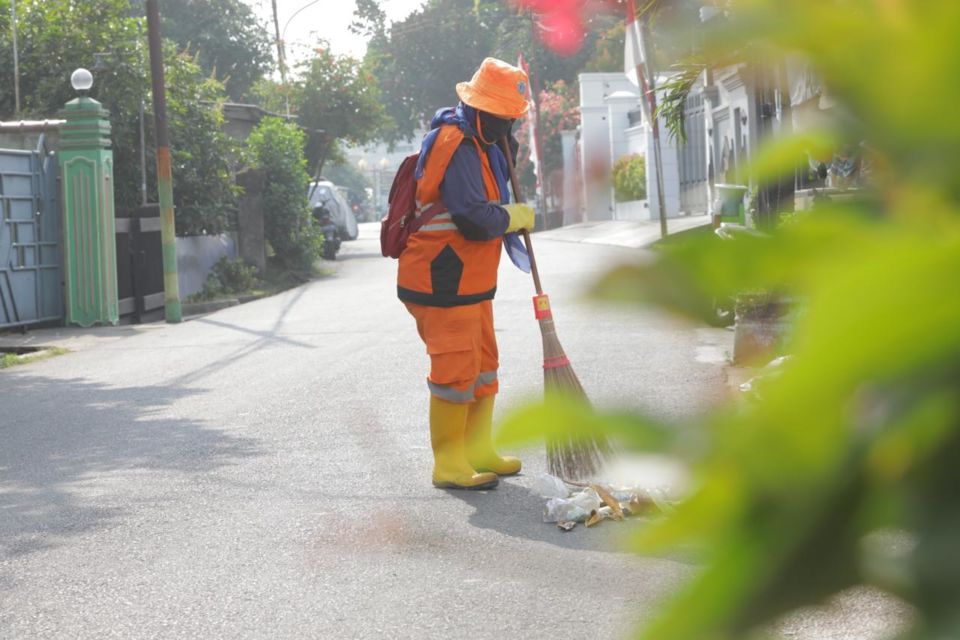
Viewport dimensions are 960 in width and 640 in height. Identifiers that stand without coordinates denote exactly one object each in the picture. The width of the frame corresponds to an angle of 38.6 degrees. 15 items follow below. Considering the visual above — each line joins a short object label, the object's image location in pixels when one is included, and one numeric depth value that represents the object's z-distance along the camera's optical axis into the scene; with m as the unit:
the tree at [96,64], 15.55
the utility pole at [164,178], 13.96
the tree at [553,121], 36.19
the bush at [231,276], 17.89
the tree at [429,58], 46.34
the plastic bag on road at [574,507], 4.54
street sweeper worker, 4.93
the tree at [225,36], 39.81
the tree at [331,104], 28.44
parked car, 28.62
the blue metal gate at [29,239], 12.52
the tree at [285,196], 20.73
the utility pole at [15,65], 14.64
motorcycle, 26.60
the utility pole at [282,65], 28.52
